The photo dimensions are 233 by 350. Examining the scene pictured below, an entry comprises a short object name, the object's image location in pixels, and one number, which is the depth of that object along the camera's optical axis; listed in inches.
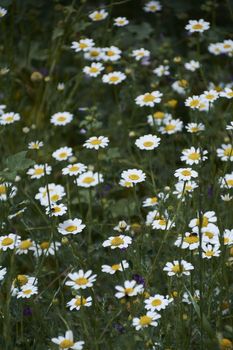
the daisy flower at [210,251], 139.8
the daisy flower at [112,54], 204.5
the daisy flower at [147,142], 164.9
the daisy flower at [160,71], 209.6
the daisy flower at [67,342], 118.5
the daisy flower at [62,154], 178.7
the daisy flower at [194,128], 168.5
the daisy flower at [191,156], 160.5
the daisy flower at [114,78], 199.9
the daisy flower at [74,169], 165.4
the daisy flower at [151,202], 164.5
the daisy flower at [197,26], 195.5
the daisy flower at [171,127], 190.1
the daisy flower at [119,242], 137.8
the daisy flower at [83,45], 204.7
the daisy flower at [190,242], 137.6
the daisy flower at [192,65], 212.7
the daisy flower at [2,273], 138.2
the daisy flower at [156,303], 128.8
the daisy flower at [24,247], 158.3
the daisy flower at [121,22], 211.9
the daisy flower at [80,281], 128.9
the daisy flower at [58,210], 147.0
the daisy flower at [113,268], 139.4
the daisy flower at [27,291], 135.2
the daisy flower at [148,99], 185.4
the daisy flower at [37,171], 177.5
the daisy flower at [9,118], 192.6
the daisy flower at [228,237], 140.3
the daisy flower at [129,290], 121.2
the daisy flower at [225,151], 174.7
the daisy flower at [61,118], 196.6
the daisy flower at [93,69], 203.8
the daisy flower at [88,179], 172.2
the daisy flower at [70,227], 144.0
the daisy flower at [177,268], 135.0
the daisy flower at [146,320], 121.7
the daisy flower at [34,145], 171.3
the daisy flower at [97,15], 217.8
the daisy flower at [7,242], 145.6
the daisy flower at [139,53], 207.3
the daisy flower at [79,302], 130.0
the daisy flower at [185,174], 148.3
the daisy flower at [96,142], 168.6
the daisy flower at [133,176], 154.6
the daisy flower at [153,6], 230.8
